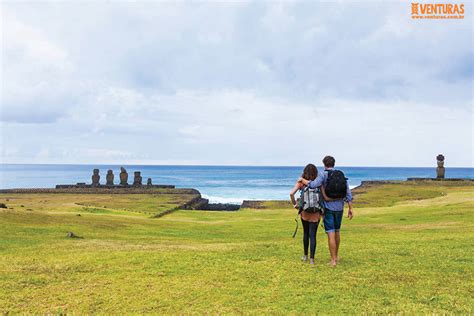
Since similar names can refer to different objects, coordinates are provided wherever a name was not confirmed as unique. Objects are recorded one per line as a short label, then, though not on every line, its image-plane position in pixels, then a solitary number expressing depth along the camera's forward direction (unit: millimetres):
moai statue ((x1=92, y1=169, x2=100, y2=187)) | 83000
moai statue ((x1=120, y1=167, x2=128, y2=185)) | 82269
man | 11477
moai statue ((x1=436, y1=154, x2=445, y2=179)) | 82625
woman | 11692
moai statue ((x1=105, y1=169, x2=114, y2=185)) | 83356
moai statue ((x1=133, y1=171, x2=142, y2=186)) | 81975
